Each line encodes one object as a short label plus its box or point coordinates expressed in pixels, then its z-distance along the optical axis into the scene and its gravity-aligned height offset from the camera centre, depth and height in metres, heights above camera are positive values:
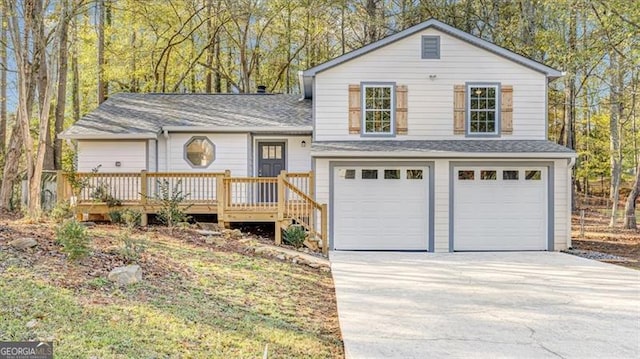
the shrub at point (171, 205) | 10.87 -0.95
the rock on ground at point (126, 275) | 5.77 -1.38
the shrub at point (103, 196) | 11.80 -0.78
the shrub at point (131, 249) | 6.89 -1.32
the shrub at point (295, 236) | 10.77 -1.63
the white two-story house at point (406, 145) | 11.83 +0.53
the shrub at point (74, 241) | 6.04 -0.98
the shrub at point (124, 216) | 11.02 -1.23
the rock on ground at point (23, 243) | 6.50 -1.09
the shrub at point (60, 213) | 9.53 -1.01
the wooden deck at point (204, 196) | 11.16 -0.79
